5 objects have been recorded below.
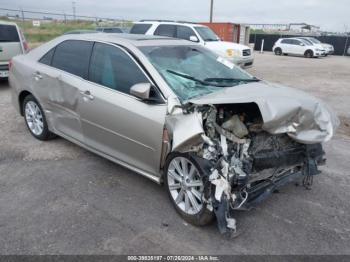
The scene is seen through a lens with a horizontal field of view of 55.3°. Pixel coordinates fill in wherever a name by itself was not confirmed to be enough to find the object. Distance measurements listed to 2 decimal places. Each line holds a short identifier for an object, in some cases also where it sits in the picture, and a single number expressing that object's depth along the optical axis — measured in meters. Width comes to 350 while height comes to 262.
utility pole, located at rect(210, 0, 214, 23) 33.01
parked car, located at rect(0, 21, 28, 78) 8.97
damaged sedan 2.94
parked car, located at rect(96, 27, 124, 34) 17.84
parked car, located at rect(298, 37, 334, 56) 28.38
